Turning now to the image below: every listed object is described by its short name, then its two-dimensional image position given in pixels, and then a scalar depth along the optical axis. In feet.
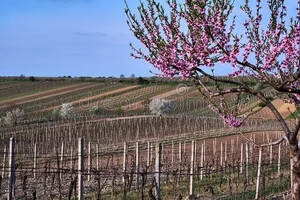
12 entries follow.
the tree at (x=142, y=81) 236.43
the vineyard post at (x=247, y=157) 57.50
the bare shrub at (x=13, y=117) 148.66
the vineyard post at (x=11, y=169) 29.14
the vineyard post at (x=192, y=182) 43.60
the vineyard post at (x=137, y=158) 53.68
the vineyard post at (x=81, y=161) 28.73
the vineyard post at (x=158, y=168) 31.48
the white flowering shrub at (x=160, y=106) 177.06
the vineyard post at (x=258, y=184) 43.91
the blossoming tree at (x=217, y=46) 25.07
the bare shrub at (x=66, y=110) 165.86
